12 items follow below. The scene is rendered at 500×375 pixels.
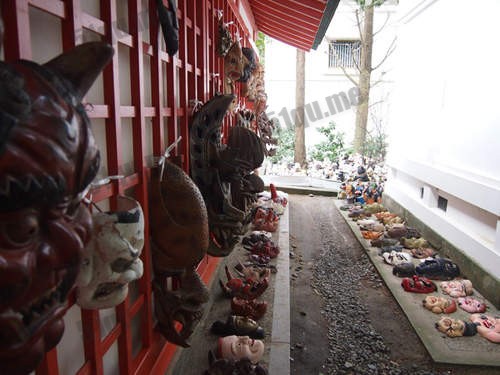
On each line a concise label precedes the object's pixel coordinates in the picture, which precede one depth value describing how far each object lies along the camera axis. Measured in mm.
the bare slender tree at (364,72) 11742
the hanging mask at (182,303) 1895
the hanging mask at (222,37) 3420
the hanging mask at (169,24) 1843
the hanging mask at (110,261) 999
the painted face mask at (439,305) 4080
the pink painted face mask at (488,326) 3555
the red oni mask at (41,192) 584
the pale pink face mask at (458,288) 4465
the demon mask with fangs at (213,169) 2480
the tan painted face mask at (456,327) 3623
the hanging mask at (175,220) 1755
